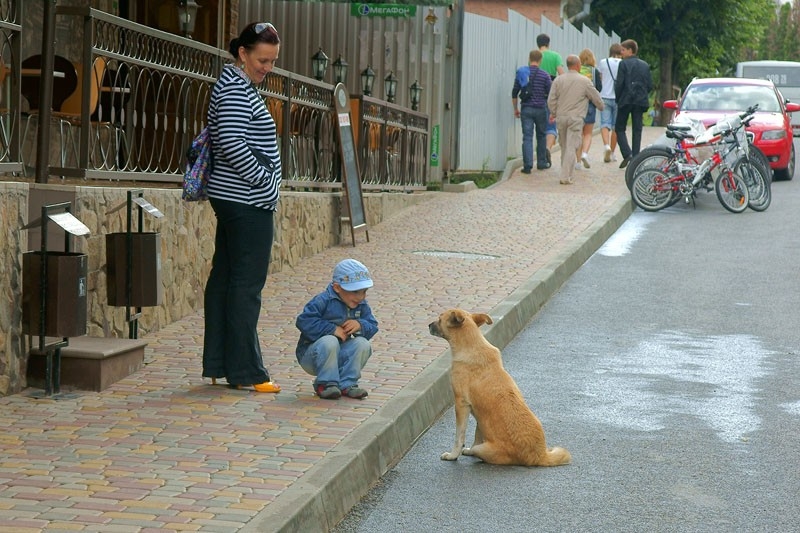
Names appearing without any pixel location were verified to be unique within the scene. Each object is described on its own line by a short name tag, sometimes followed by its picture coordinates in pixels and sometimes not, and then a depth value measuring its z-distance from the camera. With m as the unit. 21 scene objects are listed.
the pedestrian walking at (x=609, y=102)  23.62
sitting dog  6.35
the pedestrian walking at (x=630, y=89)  21.72
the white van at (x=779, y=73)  42.91
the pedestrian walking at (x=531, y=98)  21.69
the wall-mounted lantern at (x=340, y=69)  16.73
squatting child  7.18
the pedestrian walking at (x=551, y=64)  23.22
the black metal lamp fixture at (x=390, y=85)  18.41
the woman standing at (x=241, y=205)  7.14
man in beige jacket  20.59
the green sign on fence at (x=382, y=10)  18.91
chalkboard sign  14.51
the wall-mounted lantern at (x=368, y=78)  17.61
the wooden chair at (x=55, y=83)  10.56
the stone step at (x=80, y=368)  7.43
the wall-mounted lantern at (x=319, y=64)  16.38
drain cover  13.62
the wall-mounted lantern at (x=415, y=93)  19.06
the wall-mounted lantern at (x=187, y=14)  13.21
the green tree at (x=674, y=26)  46.09
